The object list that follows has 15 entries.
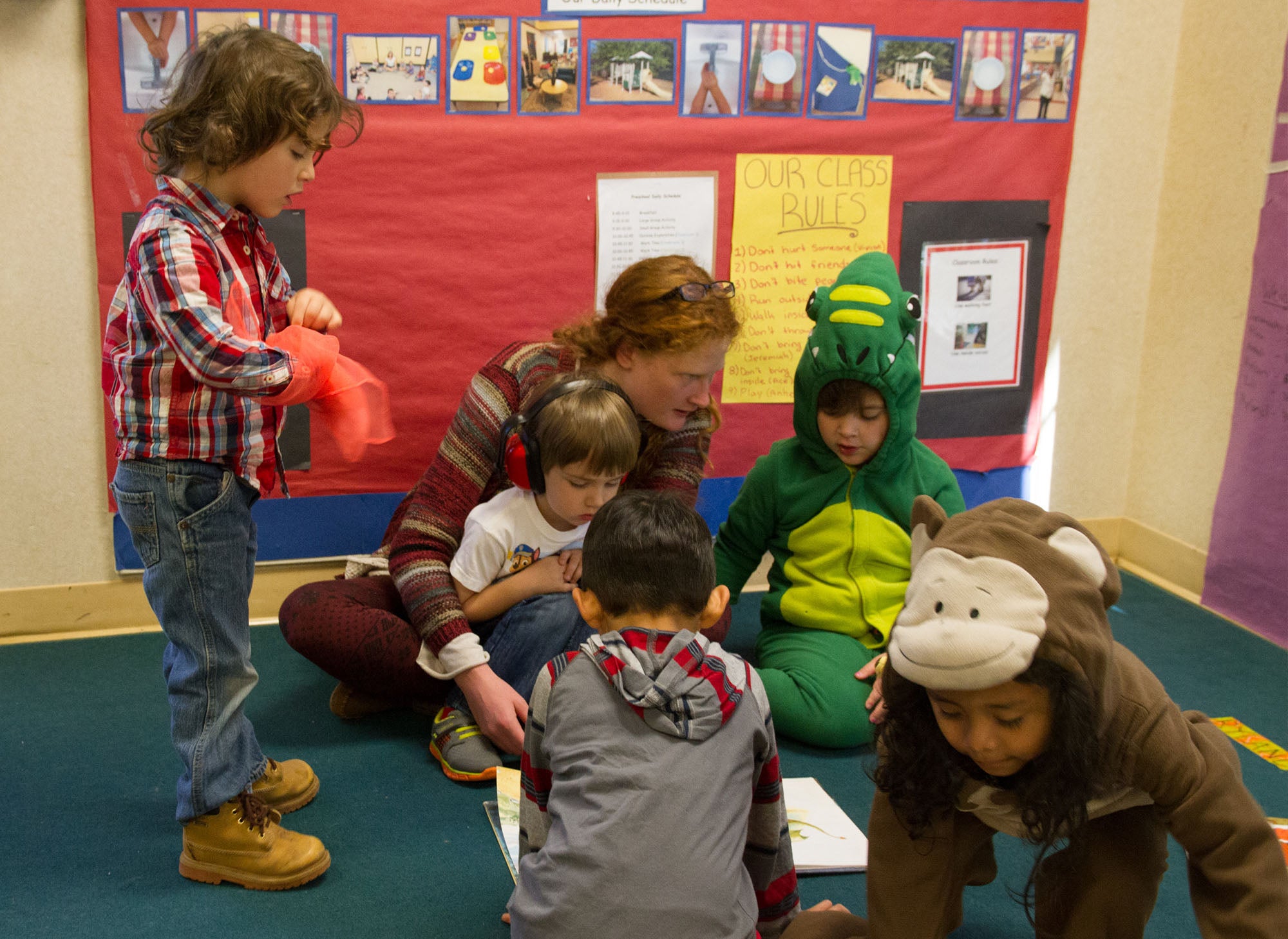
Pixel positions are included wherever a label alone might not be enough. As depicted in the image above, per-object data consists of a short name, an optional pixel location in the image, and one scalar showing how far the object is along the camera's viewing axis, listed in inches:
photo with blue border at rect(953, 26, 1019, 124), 105.3
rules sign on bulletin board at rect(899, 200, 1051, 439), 109.0
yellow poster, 103.7
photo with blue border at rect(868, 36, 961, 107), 103.4
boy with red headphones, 73.0
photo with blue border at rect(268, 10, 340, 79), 88.8
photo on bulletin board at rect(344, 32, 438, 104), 91.5
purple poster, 101.8
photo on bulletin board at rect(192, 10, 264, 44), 87.4
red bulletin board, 93.1
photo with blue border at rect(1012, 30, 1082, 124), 107.4
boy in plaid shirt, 58.3
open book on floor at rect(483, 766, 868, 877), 68.8
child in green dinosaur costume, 82.0
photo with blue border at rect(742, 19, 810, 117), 100.0
